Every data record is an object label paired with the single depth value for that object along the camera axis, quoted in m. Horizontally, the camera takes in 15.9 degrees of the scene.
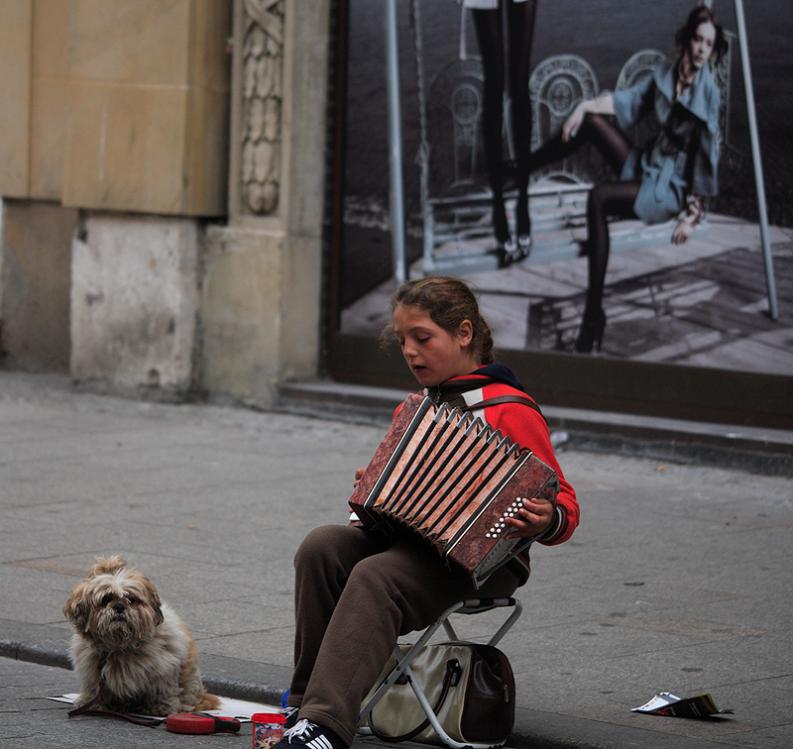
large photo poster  17.35
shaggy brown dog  8.66
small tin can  8.13
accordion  7.99
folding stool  8.31
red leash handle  8.79
